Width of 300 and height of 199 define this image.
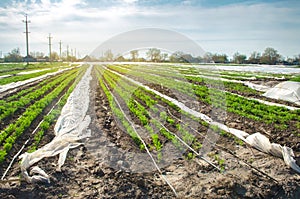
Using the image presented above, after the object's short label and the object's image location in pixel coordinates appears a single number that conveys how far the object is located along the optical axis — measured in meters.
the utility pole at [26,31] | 47.81
